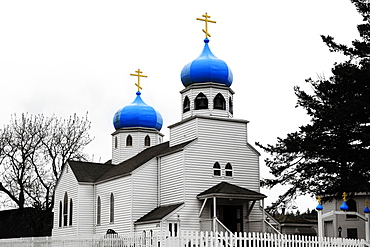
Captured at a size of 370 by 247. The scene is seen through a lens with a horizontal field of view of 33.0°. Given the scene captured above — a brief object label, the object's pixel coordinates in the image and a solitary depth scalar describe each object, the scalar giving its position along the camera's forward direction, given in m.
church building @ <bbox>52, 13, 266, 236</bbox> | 34.03
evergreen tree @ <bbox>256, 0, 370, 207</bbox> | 25.44
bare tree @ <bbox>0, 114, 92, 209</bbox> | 49.50
